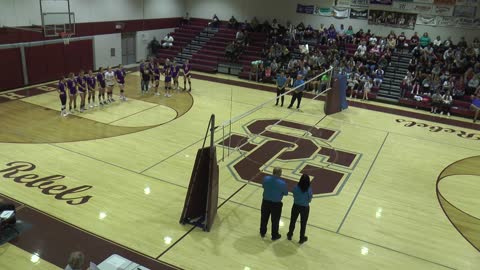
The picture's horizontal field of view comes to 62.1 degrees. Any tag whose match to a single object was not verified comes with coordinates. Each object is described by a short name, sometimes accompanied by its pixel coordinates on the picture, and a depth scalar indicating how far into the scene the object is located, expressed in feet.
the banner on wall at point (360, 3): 90.36
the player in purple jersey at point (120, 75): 61.57
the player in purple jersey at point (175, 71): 69.21
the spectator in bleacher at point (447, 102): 69.21
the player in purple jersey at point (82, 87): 56.63
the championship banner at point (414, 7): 84.97
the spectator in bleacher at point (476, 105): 66.49
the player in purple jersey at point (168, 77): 67.67
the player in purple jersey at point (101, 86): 59.16
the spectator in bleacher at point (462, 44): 80.35
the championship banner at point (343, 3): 92.12
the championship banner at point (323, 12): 94.89
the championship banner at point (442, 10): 83.03
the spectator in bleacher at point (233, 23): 102.83
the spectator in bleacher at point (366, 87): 74.59
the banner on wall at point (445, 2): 82.37
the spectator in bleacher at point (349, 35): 90.33
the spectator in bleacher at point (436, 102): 69.77
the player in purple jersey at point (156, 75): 69.49
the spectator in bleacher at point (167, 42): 99.81
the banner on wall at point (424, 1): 84.43
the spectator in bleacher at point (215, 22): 104.94
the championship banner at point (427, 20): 85.06
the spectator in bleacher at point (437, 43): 82.57
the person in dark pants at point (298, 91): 62.88
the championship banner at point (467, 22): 81.25
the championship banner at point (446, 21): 83.30
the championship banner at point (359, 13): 90.94
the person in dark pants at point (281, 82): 65.00
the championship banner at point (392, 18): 87.20
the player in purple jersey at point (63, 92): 53.26
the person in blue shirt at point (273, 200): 28.12
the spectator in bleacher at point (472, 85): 72.44
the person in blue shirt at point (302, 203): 27.73
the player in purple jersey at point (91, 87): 57.72
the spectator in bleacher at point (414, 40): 84.79
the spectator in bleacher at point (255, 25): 100.22
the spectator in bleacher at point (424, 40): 84.02
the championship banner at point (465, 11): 81.05
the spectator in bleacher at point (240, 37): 94.66
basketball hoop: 69.51
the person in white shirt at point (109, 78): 60.80
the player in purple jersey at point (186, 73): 71.19
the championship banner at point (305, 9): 96.90
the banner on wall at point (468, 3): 80.69
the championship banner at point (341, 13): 92.84
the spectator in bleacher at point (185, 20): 107.86
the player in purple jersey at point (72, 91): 54.70
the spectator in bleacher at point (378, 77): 78.54
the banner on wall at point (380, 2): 88.17
